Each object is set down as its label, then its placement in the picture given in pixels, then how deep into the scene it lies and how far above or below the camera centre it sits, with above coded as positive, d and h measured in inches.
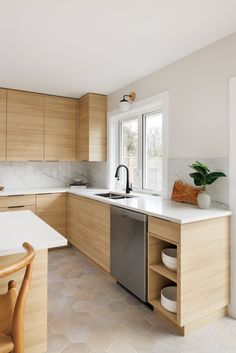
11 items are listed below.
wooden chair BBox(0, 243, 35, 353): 38.2 -23.6
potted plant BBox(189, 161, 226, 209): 81.7 -1.8
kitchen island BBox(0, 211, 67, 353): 50.9 -22.8
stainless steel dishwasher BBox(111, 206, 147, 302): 85.1 -28.0
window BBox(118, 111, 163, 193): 124.6 +12.5
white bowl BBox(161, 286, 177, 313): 75.3 -39.8
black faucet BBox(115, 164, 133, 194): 127.6 -6.9
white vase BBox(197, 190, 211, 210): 82.7 -8.8
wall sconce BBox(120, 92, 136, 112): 126.4 +36.4
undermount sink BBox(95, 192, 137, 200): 125.0 -11.5
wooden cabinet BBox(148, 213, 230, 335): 71.2 -29.5
